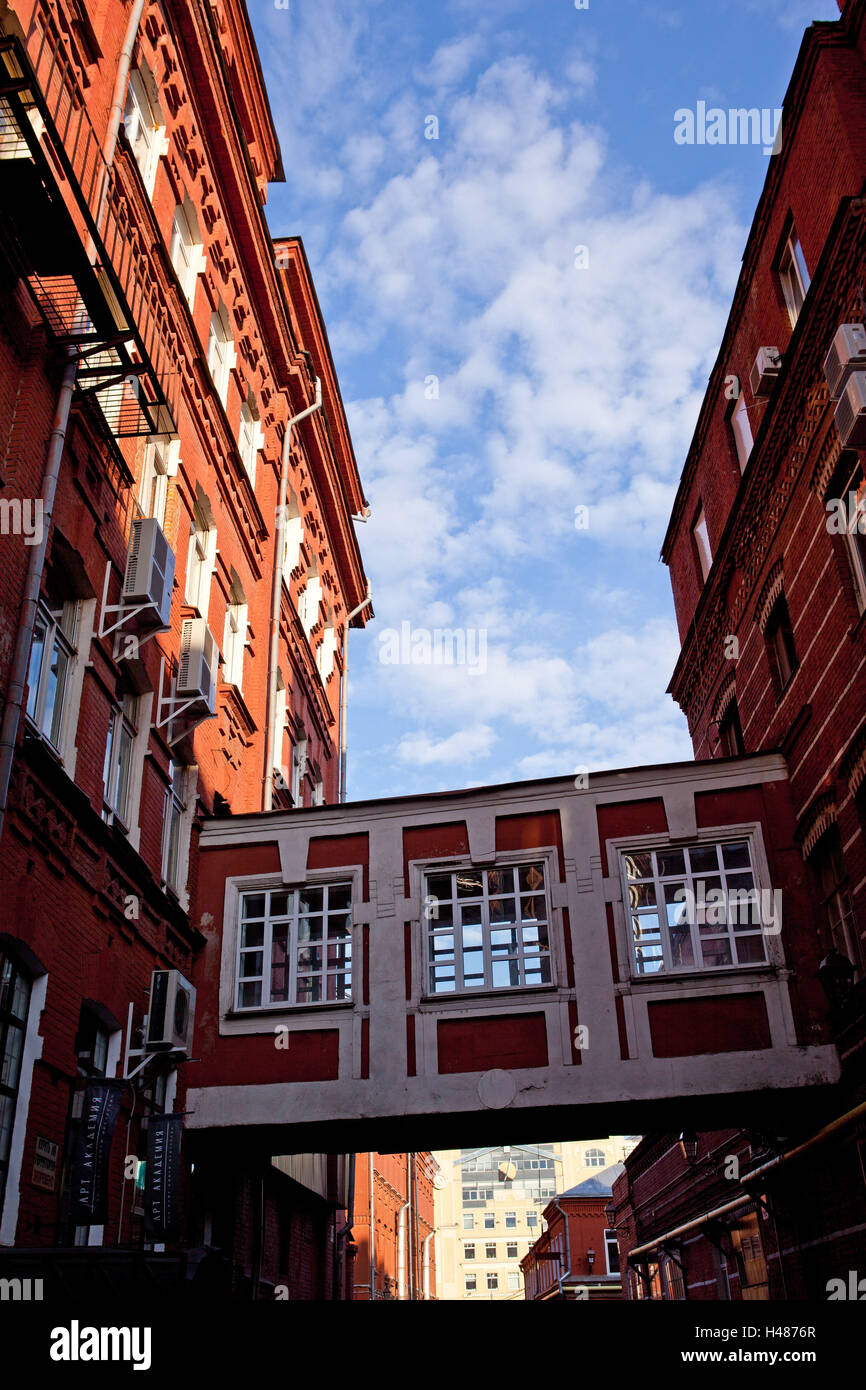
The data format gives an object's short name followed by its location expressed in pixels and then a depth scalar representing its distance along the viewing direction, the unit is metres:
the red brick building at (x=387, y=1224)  40.34
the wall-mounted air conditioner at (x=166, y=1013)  13.56
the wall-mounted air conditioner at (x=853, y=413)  11.44
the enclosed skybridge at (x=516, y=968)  14.02
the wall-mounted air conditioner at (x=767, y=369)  15.17
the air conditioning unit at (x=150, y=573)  13.35
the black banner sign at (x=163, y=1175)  12.37
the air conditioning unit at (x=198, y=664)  15.49
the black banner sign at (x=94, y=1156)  10.47
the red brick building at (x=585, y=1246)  56.22
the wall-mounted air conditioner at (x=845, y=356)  11.70
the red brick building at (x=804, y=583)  13.02
